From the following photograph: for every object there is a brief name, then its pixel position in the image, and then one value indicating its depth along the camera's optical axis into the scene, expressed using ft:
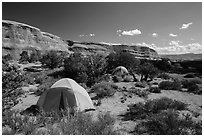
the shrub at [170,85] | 41.33
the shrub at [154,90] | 36.94
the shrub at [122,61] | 86.51
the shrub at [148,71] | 55.36
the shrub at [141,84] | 43.86
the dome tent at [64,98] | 21.77
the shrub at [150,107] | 20.66
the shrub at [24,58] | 146.92
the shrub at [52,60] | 87.15
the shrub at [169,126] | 15.04
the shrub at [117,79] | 54.85
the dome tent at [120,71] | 69.82
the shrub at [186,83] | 43.87
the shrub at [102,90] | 31.24
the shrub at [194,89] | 38.19
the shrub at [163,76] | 63.98
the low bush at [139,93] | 32.65
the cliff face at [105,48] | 353.72
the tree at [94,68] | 46.45
